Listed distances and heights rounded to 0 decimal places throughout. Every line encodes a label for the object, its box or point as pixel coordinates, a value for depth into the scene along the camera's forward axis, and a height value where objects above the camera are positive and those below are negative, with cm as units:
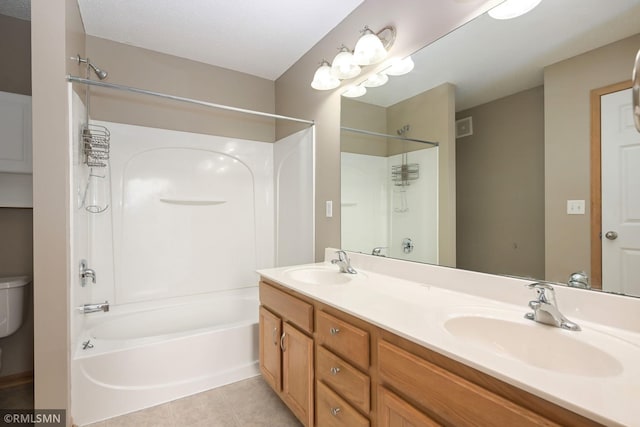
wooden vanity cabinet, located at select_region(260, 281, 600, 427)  68 -54
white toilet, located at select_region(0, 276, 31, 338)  188 -59
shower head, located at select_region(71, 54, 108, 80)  193 +101
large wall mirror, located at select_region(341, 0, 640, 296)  93 +26
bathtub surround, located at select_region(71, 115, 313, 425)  180 -39
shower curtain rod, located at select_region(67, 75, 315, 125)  159 +81
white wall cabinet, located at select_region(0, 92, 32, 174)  188 +53
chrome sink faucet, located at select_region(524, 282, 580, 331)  90 -32
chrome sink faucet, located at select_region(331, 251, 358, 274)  181 -33
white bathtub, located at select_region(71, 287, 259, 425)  168 -95
